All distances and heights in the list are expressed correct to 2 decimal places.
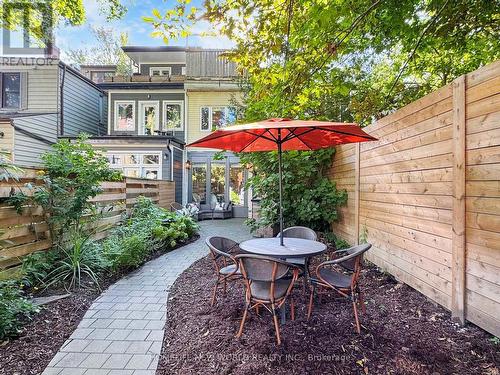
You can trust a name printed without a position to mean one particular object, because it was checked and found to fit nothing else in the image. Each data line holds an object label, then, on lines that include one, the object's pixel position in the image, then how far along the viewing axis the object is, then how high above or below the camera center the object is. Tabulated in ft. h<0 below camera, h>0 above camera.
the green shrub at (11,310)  8.59 -3.93
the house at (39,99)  33.65 +11.09
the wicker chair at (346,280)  9.46 -3.23
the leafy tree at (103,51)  69.15 +32.37
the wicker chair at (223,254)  10.92 -2.68
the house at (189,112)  42.09 +10.96
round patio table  9.91 -2.25
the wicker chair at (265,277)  8.61 -2.70
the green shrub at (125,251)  15.14 -3.50
